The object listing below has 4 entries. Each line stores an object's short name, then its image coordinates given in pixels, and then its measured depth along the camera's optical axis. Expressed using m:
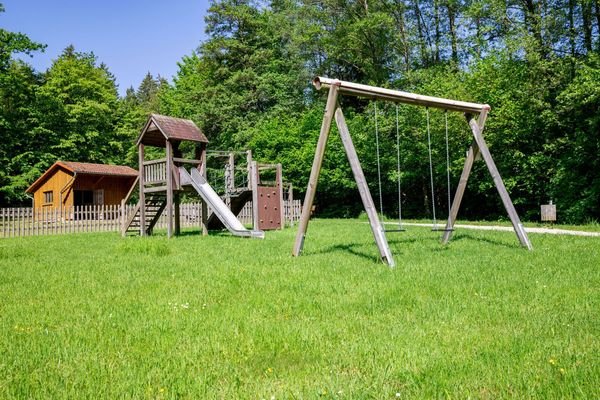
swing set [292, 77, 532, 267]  7.52
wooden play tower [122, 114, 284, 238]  14.89
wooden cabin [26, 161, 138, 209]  31.30
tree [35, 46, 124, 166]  39.38
